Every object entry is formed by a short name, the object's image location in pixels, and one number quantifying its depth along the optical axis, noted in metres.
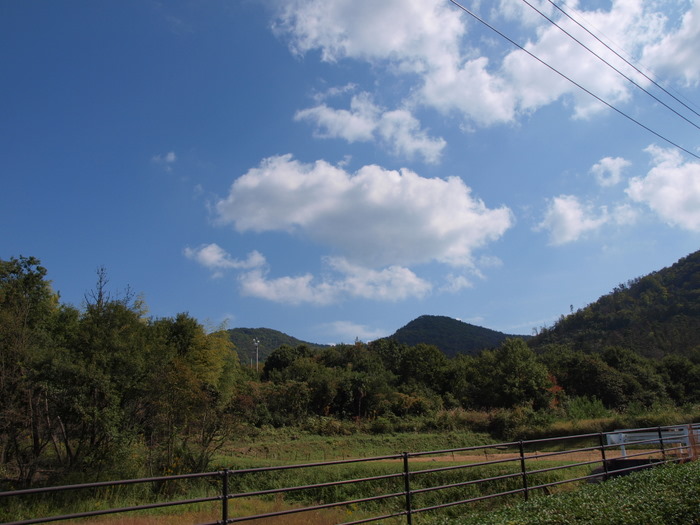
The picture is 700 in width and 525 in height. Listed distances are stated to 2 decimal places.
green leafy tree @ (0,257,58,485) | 18.16
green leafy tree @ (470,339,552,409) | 51.53
